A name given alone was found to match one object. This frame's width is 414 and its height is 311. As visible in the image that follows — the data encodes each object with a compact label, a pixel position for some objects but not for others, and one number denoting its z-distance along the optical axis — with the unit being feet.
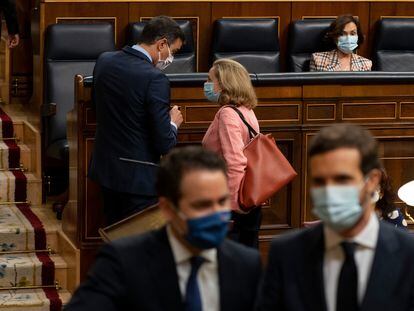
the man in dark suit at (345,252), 16.90
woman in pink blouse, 33.71
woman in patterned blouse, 48.38
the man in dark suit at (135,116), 33.08
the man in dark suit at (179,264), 17.50
